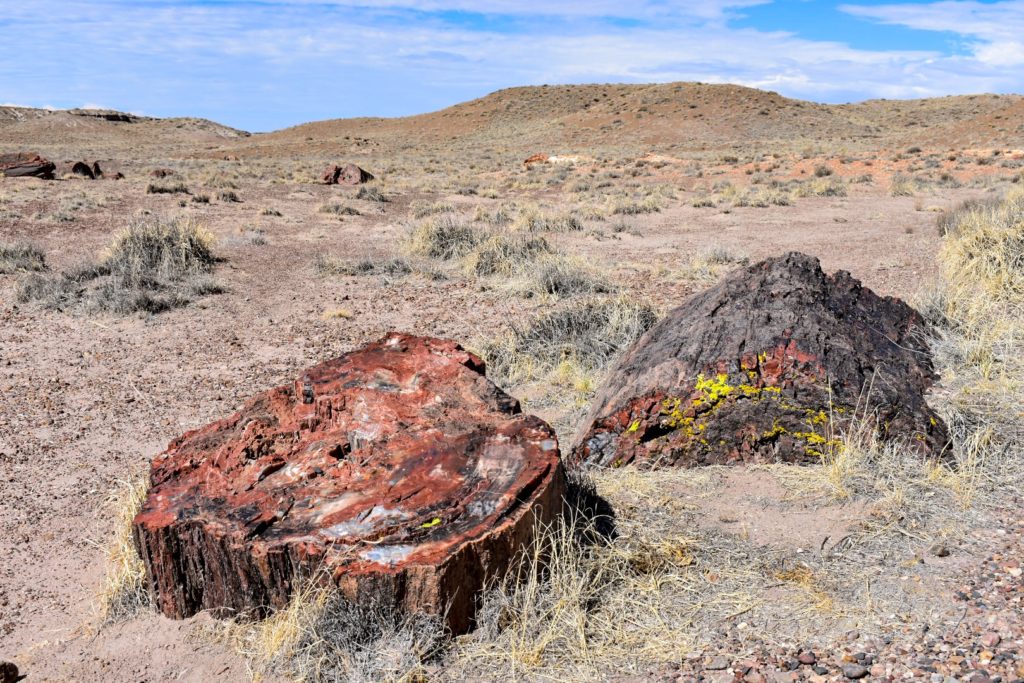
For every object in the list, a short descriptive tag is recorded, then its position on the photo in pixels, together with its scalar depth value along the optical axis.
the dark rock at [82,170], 23.93
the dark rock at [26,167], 22.50
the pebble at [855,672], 2.63
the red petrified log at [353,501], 2.98
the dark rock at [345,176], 23.78
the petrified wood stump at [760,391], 4.24
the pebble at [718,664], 2.77
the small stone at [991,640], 2.71
